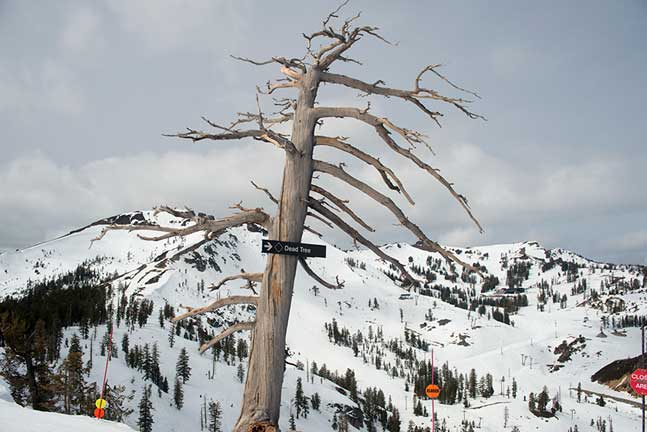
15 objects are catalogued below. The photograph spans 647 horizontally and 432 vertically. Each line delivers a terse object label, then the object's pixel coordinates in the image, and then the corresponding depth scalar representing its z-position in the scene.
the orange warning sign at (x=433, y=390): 14.55
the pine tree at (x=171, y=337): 169.85
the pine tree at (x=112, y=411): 48.58
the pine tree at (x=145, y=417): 85.86
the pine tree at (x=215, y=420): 114.44
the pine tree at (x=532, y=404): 190.60
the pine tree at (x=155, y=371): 130.79
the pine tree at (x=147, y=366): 127.09
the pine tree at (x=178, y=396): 127.65
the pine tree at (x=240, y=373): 162.74
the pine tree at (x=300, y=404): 148.38
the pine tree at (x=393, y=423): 158.00
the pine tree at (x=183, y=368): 143.38
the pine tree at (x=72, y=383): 44.41
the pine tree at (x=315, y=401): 162.96
